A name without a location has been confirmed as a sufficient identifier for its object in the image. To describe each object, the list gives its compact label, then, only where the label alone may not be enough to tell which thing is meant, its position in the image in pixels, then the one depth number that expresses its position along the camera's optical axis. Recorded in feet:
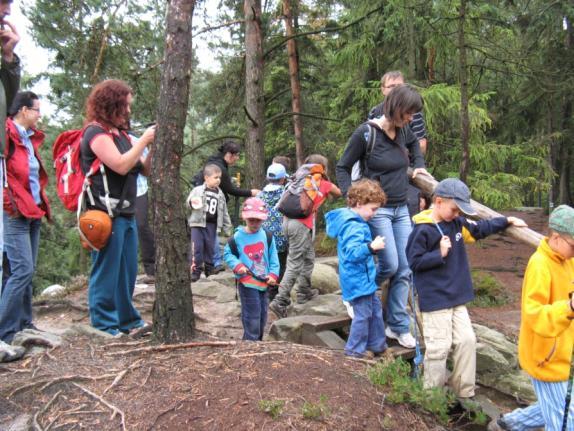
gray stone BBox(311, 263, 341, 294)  25.32
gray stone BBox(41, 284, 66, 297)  26.63
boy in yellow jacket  10.69
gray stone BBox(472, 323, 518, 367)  18.85
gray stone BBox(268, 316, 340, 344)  16.57
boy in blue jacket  13.64
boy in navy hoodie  12.44
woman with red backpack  13.37
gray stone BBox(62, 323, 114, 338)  14.17
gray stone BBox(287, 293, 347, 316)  18.76
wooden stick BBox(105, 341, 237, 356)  11.80
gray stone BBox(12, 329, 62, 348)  13.10
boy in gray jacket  24.45
